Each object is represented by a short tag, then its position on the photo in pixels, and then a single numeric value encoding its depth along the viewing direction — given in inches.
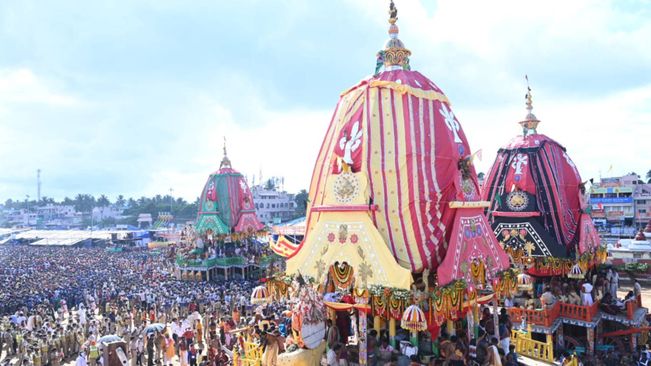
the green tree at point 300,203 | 3166.8
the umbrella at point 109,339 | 491.8
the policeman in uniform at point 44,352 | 605.0
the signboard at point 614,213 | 2148.1
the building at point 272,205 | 3056.1
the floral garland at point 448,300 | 419.8
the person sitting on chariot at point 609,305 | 671.6
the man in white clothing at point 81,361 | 503.8
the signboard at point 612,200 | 2146.3
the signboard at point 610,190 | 2171.5
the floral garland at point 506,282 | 486.9
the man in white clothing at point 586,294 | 652.1
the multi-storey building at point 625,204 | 2118.6
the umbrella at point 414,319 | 397.1
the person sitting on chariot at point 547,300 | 642.2
